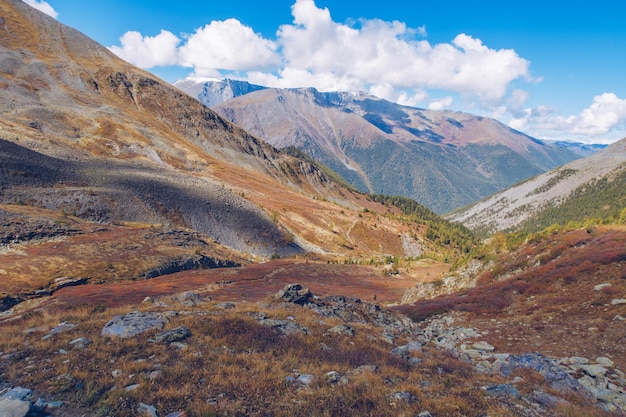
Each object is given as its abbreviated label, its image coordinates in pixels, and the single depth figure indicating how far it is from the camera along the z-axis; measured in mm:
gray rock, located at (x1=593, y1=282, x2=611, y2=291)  17803
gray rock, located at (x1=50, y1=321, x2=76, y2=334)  11984
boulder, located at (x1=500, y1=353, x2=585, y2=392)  10648
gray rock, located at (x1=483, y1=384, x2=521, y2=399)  9672
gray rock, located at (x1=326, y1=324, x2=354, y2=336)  15461
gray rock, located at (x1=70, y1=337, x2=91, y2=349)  10555
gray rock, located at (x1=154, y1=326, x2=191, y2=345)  11773
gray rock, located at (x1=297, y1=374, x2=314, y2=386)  9641
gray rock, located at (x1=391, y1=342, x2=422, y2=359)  13589
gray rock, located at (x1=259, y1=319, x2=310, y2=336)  14538
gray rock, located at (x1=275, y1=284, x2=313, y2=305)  21830
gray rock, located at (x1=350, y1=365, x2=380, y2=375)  10891
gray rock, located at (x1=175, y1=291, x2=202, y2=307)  18641
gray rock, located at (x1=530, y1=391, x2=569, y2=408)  9289
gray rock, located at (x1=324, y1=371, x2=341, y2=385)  9945
